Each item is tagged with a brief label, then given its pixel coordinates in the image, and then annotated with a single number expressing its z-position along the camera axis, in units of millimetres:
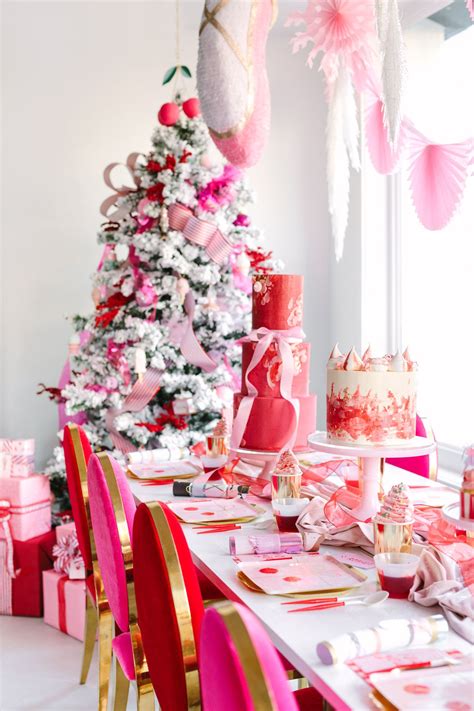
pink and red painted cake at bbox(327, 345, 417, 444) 1604
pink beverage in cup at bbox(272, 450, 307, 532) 1657
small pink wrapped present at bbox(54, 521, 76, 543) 3067
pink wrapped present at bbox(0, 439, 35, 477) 3195
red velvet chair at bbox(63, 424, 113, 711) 2043
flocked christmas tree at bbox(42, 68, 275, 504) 3109
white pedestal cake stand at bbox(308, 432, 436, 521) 1557
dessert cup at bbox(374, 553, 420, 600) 1247
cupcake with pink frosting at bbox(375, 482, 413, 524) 1328
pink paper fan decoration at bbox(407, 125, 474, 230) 2385
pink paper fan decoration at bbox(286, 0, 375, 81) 2086
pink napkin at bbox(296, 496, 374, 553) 1487
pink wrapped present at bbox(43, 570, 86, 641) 2930
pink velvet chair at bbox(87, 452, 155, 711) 1545
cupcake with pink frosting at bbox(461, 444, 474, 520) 1256
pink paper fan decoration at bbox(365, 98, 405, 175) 2537
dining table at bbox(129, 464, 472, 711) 951
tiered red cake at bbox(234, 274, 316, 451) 1979
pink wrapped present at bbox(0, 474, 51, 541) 3152
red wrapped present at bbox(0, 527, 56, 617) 3141
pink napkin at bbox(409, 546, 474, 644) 1127
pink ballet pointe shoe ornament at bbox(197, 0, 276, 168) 1613
